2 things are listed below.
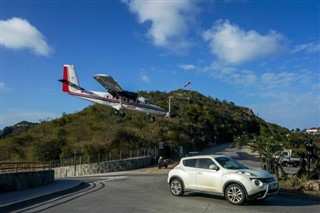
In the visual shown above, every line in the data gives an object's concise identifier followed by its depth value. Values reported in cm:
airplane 2592
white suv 813
